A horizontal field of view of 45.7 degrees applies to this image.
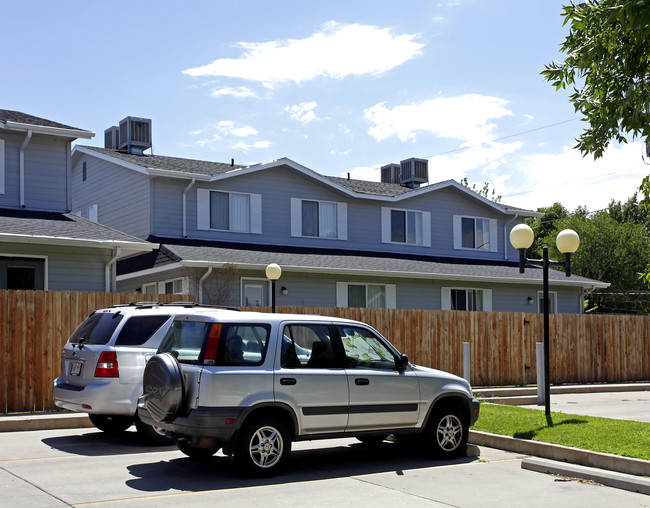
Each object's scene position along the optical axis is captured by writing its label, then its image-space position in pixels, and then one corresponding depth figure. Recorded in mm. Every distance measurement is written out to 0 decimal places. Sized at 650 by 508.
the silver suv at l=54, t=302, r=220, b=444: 10940
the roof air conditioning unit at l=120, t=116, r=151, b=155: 28391
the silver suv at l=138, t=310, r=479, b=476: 8492
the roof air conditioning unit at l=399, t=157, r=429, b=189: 34562
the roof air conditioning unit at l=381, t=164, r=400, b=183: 37219
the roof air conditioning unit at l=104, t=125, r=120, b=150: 30811
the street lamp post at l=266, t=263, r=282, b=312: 18844
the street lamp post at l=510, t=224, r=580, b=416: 13625
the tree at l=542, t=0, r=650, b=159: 8086
